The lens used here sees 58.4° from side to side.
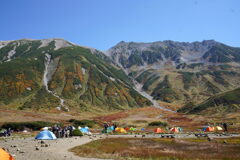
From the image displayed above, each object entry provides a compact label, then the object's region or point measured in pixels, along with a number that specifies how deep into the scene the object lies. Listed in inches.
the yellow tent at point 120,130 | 2442.2
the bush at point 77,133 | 1945.1
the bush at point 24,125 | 2775.6
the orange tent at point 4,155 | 539.2
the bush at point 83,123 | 3479.3
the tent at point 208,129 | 2516.0
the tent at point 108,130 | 2404.9
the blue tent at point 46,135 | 1496.1
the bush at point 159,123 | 3833.7
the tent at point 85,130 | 2301.9
